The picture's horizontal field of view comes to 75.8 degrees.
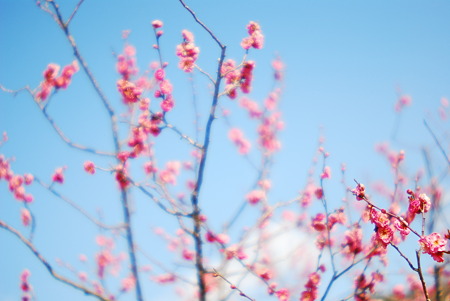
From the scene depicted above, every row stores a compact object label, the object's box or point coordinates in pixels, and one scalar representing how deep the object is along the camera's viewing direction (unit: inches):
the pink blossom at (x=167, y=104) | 135.6
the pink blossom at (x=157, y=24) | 139.1
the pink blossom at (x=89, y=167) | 160.6
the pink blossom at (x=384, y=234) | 85.2
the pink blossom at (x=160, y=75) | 145.9
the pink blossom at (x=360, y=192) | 84.7
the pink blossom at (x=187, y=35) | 141.3
